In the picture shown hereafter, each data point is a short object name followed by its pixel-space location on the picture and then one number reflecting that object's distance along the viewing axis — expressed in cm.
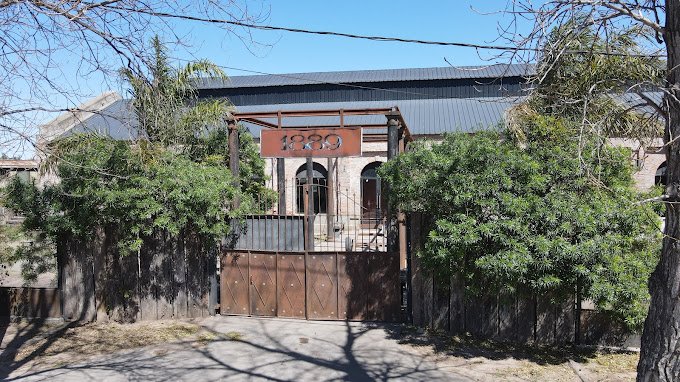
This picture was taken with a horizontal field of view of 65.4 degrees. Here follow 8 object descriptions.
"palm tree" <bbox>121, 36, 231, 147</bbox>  656
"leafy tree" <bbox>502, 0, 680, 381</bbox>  407
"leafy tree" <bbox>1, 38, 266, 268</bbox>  821
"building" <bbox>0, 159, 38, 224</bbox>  855
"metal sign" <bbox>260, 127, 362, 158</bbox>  948
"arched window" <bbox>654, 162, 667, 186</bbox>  2255
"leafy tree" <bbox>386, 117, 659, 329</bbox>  650
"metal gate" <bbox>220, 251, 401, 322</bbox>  886
